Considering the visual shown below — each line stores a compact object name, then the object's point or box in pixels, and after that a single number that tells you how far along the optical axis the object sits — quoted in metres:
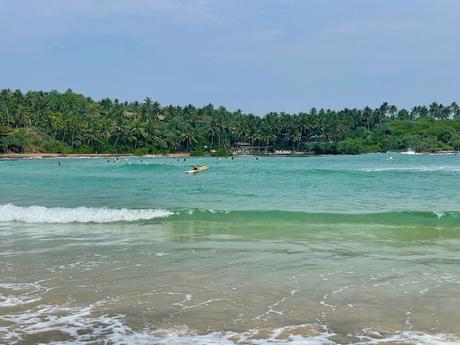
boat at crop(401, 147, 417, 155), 170.50
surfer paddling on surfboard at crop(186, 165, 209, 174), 60.99
